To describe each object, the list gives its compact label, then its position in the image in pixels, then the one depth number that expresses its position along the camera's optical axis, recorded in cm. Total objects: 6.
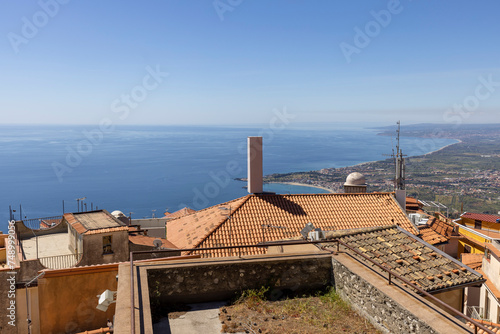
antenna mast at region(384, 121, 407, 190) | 2316
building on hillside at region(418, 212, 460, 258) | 1730
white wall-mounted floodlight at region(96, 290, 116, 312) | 520
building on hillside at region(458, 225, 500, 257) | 2631
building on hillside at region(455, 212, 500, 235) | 3088
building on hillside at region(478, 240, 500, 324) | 1551
